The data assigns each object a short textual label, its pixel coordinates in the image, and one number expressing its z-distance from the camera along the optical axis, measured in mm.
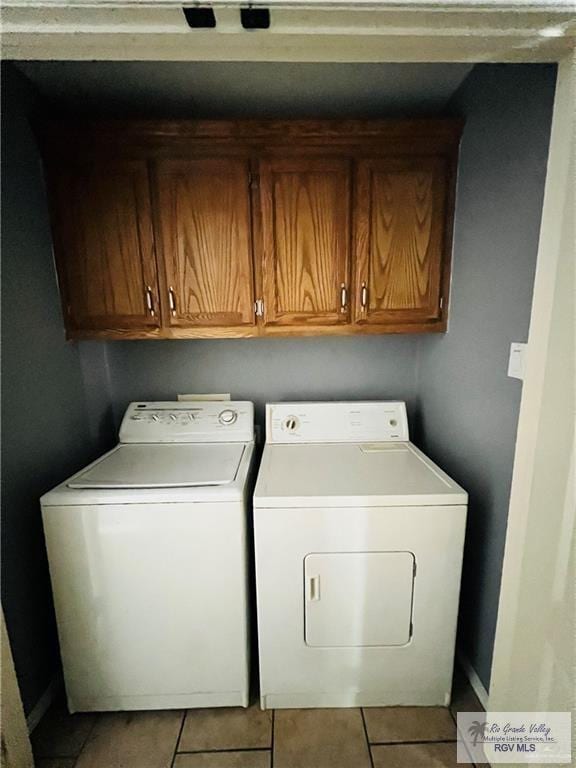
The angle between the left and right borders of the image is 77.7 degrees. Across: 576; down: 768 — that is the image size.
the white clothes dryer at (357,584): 1261
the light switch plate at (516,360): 1184
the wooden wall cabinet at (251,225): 1490
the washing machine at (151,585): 1264
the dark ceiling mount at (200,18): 663
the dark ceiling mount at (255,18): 664
